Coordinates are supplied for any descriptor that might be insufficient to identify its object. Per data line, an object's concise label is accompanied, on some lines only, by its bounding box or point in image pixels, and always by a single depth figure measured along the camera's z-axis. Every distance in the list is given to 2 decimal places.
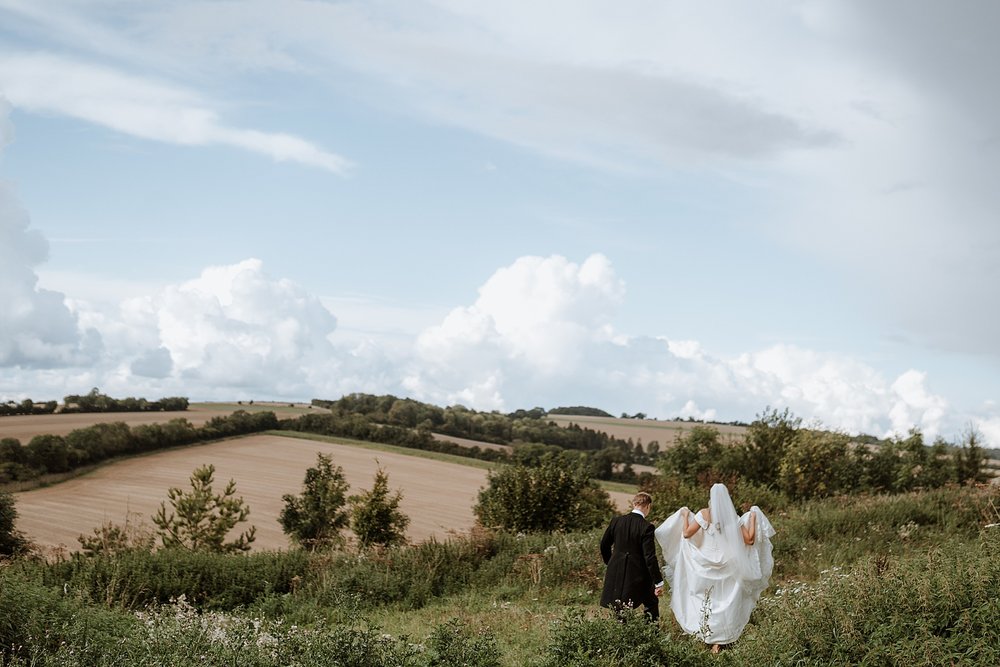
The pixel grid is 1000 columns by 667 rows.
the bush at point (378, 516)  21.11
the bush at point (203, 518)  19.17
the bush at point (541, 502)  22.72
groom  9.81
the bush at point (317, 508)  21.69
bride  10.41
